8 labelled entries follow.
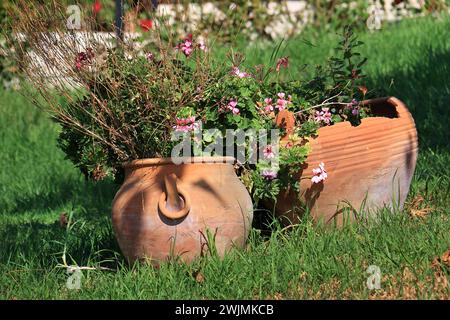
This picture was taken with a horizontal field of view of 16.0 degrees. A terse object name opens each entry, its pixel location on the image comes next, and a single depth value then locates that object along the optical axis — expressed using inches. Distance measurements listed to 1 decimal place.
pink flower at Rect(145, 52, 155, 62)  328.4
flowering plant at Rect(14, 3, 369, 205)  312.9
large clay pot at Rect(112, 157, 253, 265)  296.3
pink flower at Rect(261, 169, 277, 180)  315.5
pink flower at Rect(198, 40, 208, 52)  323.2
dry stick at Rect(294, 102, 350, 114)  336.6
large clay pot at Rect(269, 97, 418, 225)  323.7
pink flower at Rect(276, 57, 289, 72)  341.2
